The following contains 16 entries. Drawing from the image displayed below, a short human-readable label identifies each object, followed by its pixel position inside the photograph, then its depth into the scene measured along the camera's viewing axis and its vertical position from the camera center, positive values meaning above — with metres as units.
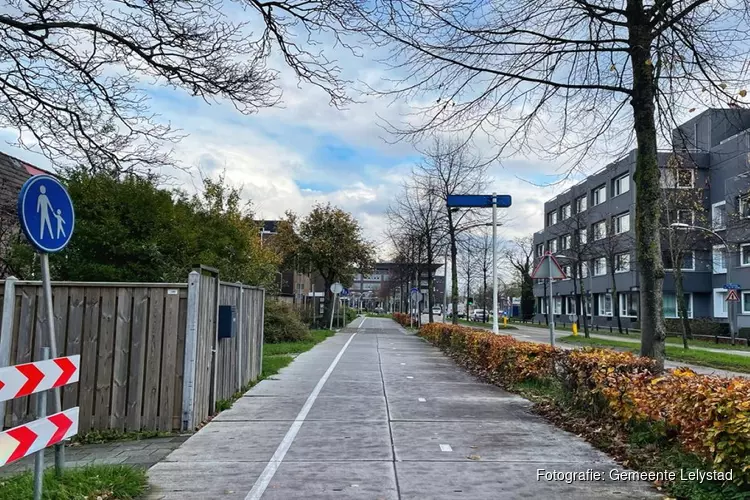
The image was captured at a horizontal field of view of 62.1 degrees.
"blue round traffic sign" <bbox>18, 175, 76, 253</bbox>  4.49 +0.65
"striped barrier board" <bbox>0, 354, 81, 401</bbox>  4.09 -0.55
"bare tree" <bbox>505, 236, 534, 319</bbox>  81.38 +2.41
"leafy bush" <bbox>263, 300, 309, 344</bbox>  24.88 -1.02
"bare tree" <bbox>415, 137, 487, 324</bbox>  28.12 +3.81
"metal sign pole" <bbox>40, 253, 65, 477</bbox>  4.79 -0.10
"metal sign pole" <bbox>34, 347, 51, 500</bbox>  4.53 -1.19
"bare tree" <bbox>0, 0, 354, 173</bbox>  7.73 +3.14
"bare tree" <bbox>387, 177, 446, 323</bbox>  31.01 +4.00
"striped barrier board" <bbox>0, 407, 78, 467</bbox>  4.05 -0.96
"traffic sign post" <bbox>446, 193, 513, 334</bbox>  17.00 +2.79
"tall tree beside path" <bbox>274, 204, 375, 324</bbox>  41.12 +3.96
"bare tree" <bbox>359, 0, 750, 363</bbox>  8.85 +3.17
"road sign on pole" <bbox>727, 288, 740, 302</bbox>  29.52 +0.40
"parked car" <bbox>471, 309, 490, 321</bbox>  80.36 -1.90
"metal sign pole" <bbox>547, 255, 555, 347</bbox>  12.88 +0.50
